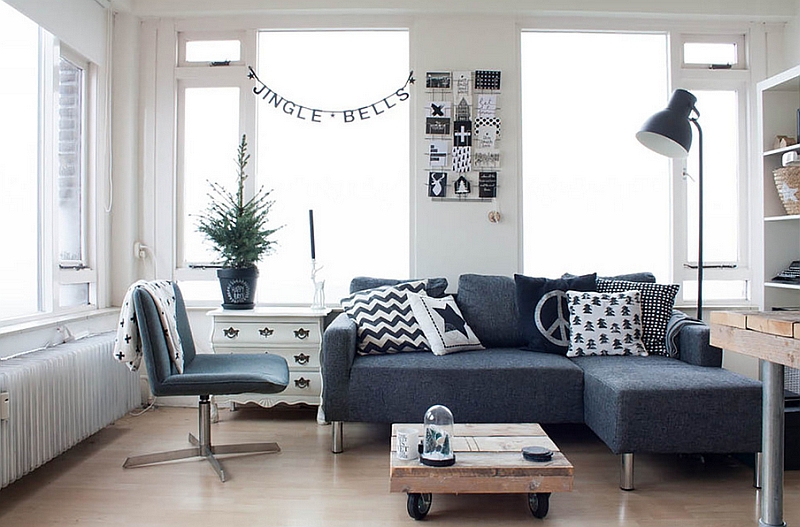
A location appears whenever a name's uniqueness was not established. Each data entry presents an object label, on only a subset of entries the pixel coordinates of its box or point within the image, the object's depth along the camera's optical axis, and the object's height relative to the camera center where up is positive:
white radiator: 2.44 -0.63
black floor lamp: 3.25 +0.68
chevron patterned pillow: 3.30 -0.34
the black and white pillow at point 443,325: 3.29 -0.35
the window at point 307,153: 4.05 +0.69
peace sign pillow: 3.35 -0.28
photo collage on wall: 3.93 +0.80
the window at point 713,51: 4.10 +1.37
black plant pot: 3.67 -0.16
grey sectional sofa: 2.57 -0.61
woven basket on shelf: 3.54 +0.42
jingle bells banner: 4.04 +0.99
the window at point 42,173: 2.96 +0.45
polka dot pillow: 3.34 -0.29
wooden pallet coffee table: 2.19 -0.77
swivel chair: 2.70 -0.52
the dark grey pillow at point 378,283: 3.65 -0.14
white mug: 2.30 -0.69
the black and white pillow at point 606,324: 3.26 -0.35
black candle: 3.79 +0.24
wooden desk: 1.76 -0.40
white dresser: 3.56 -0.46
